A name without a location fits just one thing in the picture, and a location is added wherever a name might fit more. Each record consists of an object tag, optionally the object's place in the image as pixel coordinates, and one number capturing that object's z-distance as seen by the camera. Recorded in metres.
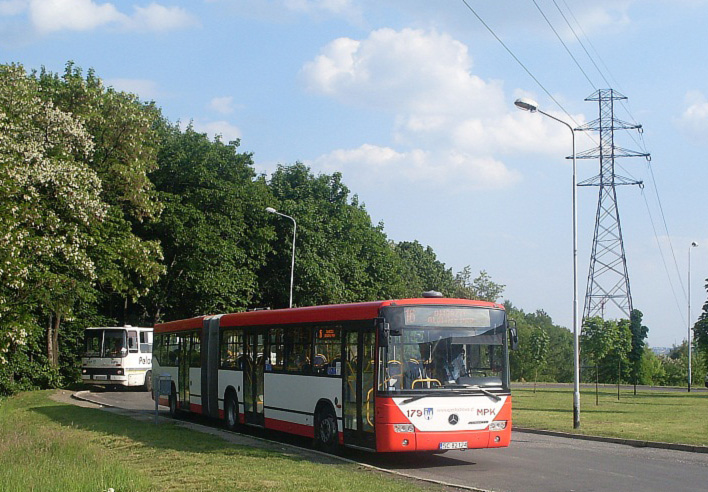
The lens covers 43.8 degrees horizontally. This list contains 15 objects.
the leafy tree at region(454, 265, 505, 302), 94.75
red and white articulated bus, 14.81
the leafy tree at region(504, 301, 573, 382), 51.47
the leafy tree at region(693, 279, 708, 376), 48.56
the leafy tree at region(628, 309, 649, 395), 64.38
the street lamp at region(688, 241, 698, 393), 53.89
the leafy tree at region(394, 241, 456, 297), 82.11
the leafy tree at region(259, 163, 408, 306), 51.94
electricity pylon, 51.90
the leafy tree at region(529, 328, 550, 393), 50.06
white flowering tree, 30.50
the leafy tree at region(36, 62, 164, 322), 38.50
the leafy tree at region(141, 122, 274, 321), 44.88
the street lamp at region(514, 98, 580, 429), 22.89
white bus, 40.75
